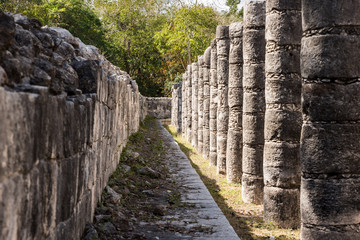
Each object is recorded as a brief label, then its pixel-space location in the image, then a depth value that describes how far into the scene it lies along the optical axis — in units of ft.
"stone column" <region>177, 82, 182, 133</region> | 97.50
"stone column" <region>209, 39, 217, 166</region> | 51.57
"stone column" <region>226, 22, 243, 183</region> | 37.70
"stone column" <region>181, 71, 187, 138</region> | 87.48
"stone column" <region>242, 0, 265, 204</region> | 32.35
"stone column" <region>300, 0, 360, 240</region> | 20.44
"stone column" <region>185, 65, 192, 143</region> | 78.38
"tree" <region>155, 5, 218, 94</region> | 124.77
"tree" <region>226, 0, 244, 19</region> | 172.04
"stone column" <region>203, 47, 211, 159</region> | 56.95
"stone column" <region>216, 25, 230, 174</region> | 45.29
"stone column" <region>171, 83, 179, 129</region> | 107.45
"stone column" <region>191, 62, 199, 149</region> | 68.74
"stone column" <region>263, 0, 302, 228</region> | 26.55
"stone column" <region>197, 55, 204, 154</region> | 62.54
